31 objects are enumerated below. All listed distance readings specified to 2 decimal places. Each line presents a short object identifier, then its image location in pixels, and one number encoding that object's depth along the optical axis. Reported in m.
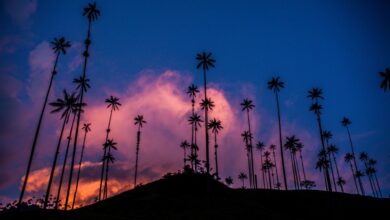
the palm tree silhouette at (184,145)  112.12
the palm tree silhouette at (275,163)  126.50
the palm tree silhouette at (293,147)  93.17
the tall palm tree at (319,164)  96.90
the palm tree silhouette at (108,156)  92.19
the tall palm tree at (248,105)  81.86
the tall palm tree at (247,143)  97.89
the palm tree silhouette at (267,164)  121.75
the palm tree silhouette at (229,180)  134.62
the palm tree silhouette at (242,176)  147.12
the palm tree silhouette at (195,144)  80.34
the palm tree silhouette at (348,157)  115.14
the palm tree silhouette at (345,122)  101.38
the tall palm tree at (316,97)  75.80
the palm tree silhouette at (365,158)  116.62
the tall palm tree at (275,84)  72.26
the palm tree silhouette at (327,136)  105.13
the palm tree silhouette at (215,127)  83.69
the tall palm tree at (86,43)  50.28
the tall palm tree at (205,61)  63.72
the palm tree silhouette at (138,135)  93.41
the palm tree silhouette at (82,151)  85.57
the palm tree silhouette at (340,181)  123.51
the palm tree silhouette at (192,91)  86.74
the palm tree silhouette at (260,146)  125.25
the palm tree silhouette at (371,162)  119.44
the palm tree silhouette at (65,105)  56.12
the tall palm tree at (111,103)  82.00
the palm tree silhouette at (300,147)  112.03
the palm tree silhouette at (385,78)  45.12
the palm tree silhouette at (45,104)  47.25
